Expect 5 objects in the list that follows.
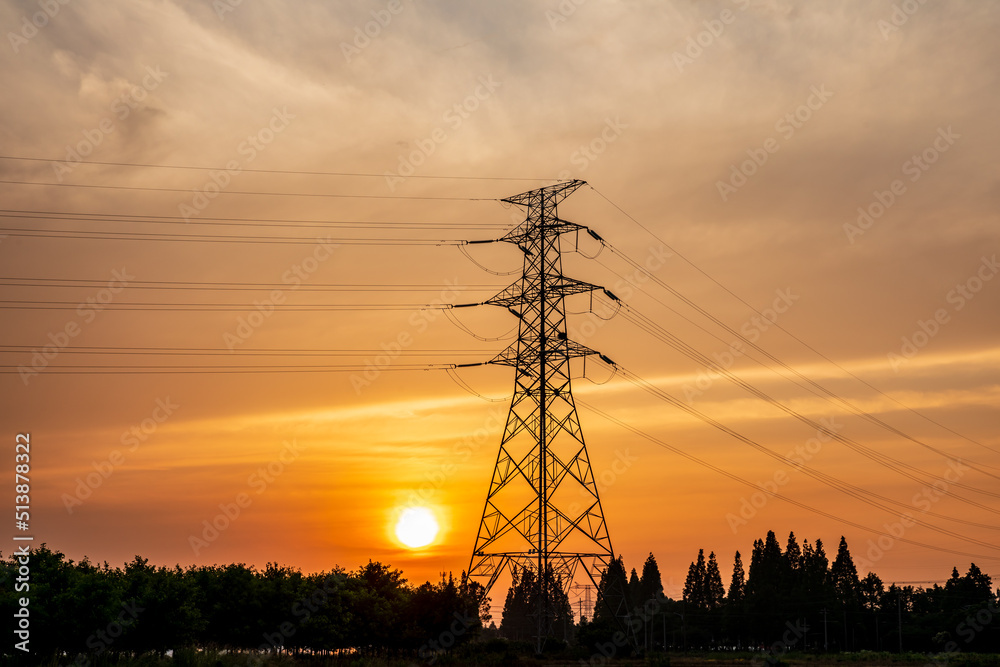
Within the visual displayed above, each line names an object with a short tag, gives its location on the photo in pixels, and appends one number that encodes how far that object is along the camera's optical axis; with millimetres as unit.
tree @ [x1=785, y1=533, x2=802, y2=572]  164250
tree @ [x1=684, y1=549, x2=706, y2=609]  182750
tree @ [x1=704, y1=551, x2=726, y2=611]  180500
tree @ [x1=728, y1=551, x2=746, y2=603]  173125
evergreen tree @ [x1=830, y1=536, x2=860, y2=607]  156375
